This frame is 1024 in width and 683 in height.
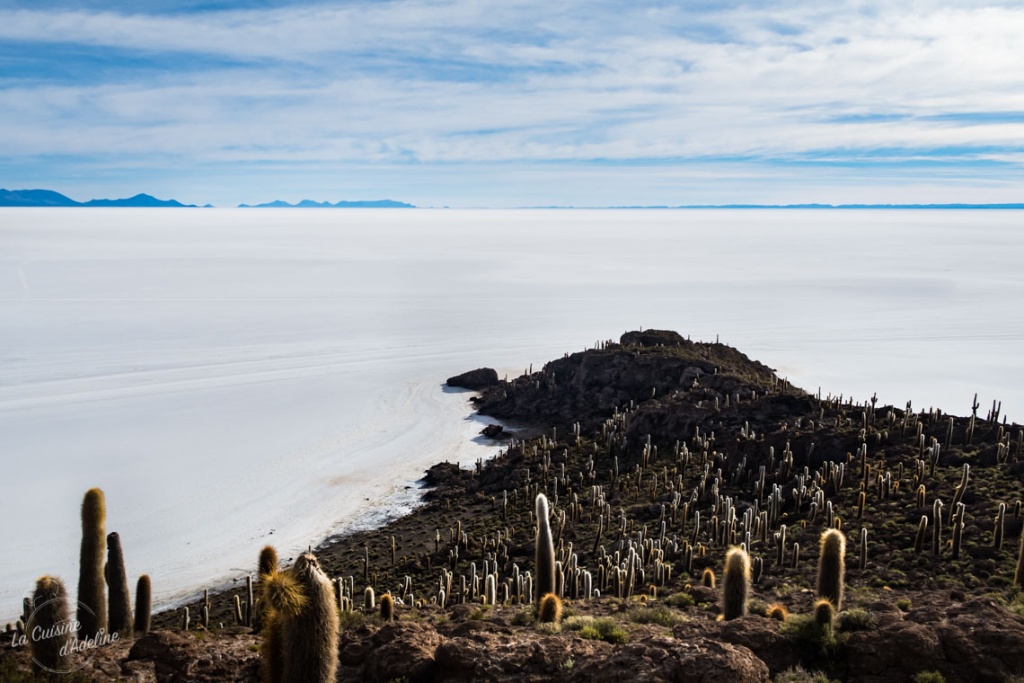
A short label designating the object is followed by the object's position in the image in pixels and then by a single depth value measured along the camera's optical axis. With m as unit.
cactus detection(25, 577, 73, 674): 11.70
